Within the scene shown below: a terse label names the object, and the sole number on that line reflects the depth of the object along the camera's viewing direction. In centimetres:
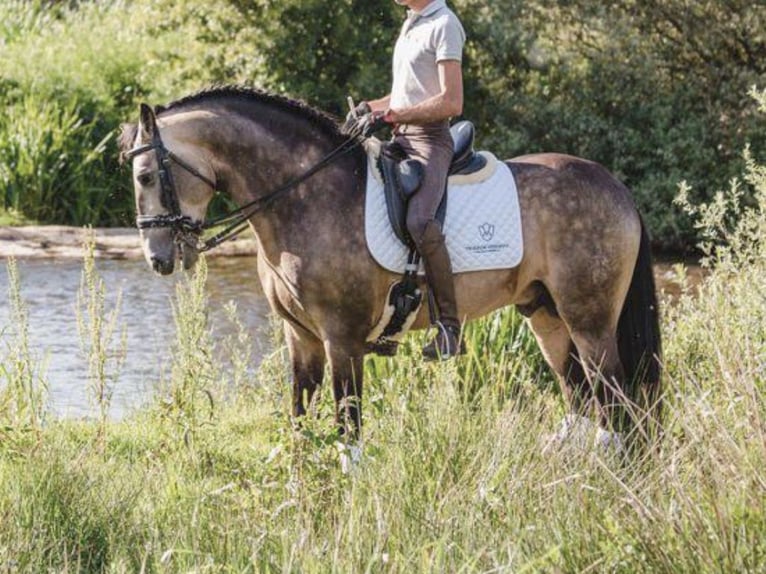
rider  1100
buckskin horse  1091
